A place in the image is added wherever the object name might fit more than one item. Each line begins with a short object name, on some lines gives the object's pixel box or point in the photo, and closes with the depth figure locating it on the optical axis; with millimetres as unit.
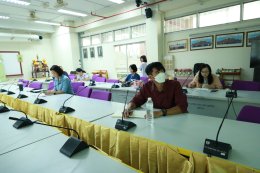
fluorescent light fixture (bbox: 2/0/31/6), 4809
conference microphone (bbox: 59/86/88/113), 2030
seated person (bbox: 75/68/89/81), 5962
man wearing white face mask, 1712
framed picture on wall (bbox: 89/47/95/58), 7999
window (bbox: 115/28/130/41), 6680
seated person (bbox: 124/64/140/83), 4391
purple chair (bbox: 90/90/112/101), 2648
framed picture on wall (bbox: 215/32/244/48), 4323
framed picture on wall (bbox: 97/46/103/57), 7700
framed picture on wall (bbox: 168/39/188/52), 5180
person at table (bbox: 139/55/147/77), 5039
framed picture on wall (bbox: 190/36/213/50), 4750
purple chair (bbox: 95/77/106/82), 5150
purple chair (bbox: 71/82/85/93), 4112
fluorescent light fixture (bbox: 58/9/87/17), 6011
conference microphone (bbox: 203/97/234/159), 936
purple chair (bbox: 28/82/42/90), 4950
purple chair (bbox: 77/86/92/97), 3212
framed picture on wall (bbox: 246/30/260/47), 4094
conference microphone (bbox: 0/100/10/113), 2068
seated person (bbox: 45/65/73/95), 3325
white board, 7508
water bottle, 1545
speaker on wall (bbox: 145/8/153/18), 5219
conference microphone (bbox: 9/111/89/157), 1015
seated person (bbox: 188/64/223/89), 3038
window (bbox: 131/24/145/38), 6220
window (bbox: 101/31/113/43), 7270
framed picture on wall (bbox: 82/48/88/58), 8324
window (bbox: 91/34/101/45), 7754
